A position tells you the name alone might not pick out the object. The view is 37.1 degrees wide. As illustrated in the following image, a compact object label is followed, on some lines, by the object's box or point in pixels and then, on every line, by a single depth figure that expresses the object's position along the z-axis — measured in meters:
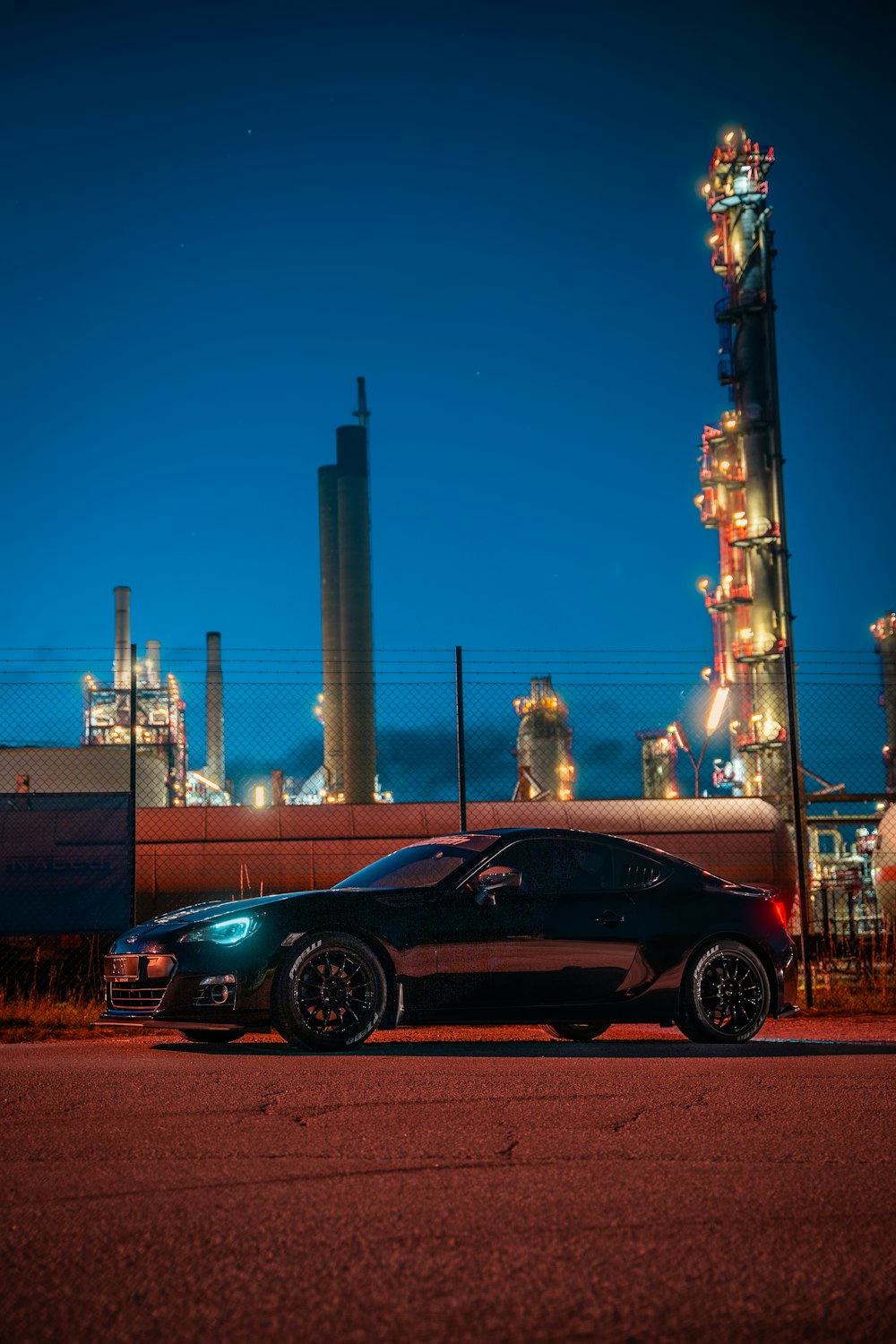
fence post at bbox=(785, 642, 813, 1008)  12.30
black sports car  7.82
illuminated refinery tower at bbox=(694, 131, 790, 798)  43.75
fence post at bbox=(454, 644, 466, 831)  12.41
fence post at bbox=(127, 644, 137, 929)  11.79
